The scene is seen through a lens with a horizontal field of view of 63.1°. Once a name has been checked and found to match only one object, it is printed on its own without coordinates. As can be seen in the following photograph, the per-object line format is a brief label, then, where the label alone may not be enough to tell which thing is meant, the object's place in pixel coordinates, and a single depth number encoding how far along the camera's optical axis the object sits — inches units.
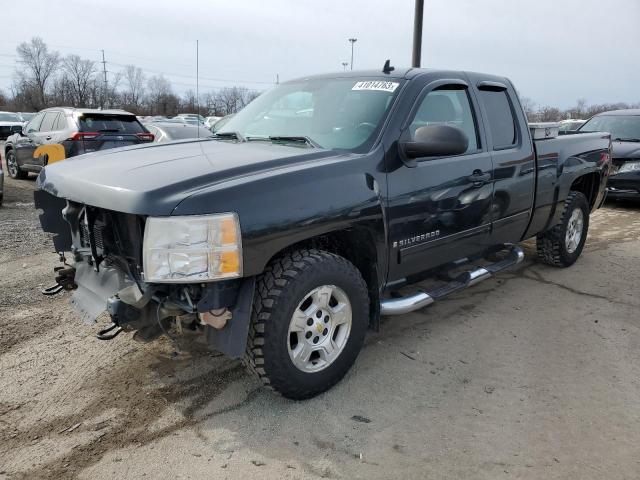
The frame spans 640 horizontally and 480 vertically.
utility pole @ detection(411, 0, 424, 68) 475.8
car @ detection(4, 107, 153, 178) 398.6
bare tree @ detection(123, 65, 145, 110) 2885.6
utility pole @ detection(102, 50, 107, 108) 2625.0
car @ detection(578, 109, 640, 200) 358.0
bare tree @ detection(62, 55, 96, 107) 2765.7
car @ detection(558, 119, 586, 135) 746.4
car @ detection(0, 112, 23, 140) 1009.5
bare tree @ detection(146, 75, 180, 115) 2738.7
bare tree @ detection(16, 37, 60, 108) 3013.3
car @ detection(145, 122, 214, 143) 439.8
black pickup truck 98.8
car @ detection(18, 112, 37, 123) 1163.4
